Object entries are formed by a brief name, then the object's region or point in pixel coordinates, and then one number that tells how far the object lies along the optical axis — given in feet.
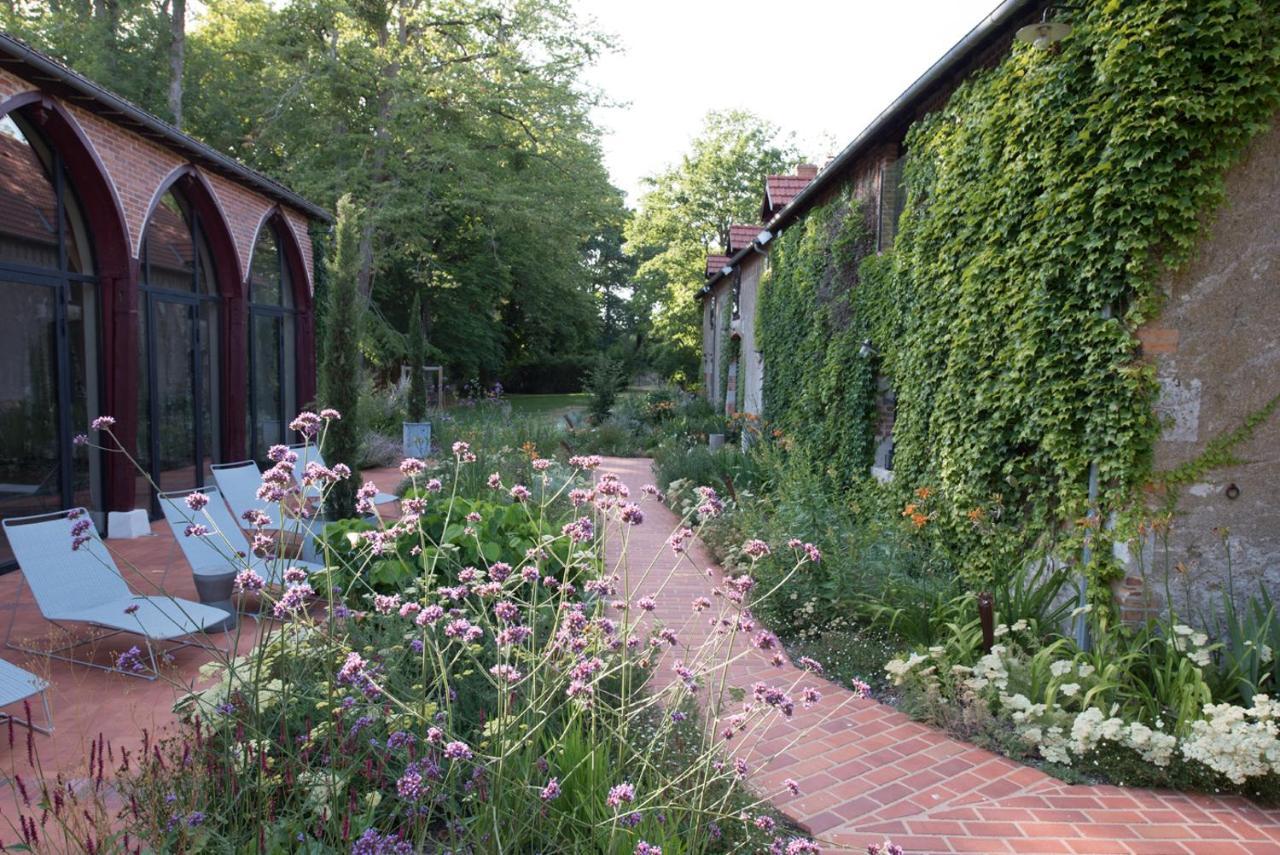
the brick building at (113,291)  21.81
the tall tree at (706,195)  101.60
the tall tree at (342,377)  24.20
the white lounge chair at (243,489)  20.33
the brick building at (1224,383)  13.84
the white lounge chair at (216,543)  16.71
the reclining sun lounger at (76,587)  14.03
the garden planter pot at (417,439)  40.85
